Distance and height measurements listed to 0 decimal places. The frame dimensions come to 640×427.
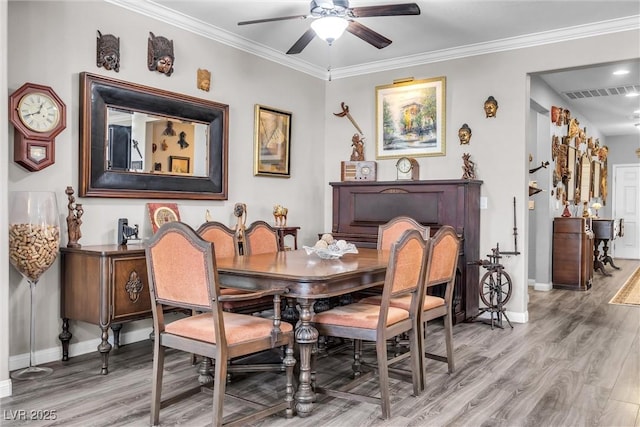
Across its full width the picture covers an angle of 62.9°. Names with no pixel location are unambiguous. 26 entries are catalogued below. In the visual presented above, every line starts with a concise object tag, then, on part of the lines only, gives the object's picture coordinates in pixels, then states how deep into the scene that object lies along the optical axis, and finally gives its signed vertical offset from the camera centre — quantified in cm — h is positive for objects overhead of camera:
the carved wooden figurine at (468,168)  519 +40
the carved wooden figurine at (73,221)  359 -10
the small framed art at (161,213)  420 -5
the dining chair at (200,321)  237 -56
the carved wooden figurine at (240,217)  455 -9
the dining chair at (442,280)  319 -45
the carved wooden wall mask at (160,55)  423 +125
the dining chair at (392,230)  420 -18
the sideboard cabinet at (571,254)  697 -61
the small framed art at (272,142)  529 +69
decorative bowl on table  334 -27
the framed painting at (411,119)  551 +97
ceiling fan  327 +124
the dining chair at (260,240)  407 -26
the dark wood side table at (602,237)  841 -45
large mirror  381 +53
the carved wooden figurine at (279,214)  533 -6
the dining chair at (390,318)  271 -59
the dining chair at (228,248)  365 -29
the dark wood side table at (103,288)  339 -54
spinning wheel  486 -74
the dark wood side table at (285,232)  519 -25
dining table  260 -38
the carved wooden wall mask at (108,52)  387 +116
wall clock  334 +55
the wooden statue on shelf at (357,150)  597 +67
